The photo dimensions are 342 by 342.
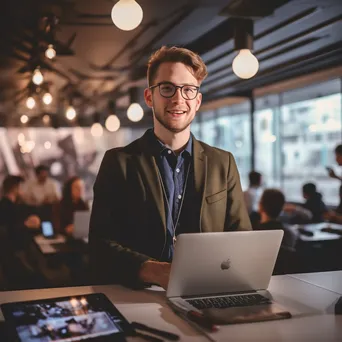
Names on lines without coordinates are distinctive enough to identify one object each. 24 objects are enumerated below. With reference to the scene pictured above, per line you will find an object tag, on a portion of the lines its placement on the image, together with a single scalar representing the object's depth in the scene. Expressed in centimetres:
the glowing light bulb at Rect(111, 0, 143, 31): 291
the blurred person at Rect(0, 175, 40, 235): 541
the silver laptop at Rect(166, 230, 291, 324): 154
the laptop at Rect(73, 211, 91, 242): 459
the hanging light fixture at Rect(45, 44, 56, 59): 424
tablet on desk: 128
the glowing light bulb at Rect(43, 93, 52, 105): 603
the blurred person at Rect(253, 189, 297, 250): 404
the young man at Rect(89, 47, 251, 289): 187
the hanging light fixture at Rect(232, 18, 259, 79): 386
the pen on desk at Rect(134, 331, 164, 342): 129
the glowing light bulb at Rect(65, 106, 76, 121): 751
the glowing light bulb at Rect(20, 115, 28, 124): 1153
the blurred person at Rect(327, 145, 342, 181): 567
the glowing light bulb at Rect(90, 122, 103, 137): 868
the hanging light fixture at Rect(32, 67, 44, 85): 498
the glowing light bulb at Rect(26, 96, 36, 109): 662
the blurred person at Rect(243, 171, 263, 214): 693
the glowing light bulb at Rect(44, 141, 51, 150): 1371
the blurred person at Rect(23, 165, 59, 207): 906
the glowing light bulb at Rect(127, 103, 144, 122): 684
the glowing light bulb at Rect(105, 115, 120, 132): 736
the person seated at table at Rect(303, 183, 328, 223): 640
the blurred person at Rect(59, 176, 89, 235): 584
